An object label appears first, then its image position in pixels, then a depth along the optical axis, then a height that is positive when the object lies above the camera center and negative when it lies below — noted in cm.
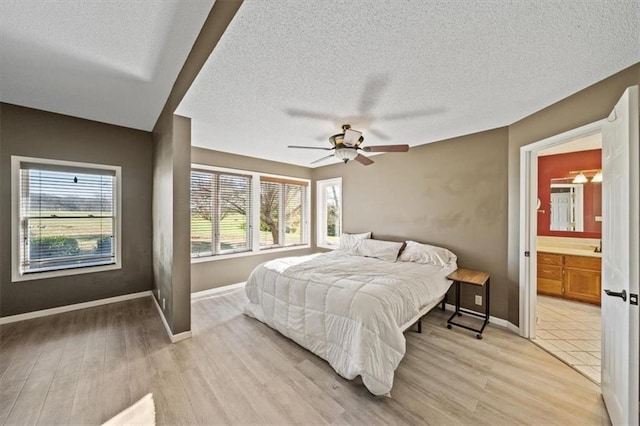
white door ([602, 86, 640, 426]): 131 -30
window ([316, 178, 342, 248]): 538 -2
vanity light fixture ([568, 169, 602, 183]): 384 +62
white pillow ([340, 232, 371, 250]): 441 -53
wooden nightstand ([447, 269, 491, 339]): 280 -86
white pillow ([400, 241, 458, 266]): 331 -63
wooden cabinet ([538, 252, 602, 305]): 353 -104
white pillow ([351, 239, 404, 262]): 368 -62
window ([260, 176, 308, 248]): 494 +0
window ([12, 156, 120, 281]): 299 -7
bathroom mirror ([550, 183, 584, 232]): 400 +8
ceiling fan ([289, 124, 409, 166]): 263 +79
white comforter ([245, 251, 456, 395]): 190 -93
